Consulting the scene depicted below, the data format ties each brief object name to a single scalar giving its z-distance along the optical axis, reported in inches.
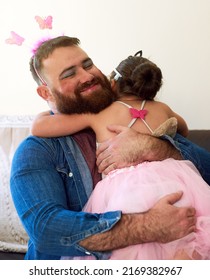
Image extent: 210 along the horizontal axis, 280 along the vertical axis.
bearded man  31.5
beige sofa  50.3
